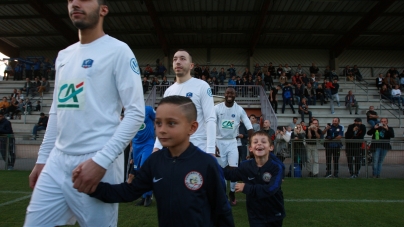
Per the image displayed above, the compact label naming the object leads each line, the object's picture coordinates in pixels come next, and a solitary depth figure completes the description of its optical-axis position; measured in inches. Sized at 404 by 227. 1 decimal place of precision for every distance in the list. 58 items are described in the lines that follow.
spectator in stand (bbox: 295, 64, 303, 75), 1053.4
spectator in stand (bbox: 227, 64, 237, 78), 1030.6
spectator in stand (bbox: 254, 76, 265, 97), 888.3
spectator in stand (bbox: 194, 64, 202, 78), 981.9
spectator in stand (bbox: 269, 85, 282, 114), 840.3
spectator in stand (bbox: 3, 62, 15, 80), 1101.7
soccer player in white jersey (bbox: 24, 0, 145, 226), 89.4
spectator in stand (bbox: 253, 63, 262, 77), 1008.4
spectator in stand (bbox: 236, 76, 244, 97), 894.4
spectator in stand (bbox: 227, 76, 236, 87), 908.6
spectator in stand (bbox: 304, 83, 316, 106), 878.4
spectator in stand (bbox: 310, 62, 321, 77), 1057.1
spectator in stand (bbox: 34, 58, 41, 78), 1042.7
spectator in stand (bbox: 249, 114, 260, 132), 527.3
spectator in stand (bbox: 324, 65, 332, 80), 1002.2
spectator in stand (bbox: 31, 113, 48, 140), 670.5
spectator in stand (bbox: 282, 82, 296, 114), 840.3
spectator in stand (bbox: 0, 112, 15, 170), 481.4
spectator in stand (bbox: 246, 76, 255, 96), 893.2
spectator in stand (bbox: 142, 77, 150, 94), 911.1
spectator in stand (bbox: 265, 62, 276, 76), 1022.0
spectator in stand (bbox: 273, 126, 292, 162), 476.7
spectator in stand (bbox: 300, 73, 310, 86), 943.7
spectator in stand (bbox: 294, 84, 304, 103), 868.4
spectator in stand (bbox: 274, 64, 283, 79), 1032.2
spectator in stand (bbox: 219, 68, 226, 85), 994.1
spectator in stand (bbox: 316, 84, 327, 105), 884.6
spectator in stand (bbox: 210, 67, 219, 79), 1003.8
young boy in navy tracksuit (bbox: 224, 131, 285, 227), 148.9
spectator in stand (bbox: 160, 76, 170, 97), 860.6
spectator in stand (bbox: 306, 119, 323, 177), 473.1
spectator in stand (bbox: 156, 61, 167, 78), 1034.7
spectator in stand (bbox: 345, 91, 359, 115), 860.0
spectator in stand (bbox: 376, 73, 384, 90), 1002.3
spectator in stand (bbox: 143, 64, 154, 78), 1012.1
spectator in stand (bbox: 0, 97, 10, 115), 812.9
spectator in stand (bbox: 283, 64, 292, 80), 1029.2
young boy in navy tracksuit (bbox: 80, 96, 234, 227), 89.6
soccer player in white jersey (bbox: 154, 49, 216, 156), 178.4
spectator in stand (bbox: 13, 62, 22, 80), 1070.6
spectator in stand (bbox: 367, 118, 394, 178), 467.5
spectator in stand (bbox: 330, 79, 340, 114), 882.8
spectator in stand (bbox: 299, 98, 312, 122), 792.9
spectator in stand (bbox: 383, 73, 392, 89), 967.6
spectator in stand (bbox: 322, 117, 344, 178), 469.1
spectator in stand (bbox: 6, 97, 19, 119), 825.5
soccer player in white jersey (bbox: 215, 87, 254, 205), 297.6
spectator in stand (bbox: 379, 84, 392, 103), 922.0
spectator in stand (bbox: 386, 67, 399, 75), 1028.5
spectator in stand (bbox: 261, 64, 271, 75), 1007.9
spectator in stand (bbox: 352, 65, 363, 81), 1055.4
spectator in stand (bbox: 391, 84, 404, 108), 886.4
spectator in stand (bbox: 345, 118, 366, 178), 468.1
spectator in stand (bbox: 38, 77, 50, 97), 918.7
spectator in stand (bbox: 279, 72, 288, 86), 941.4
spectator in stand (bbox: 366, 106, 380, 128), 619.9
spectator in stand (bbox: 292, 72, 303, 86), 924.5
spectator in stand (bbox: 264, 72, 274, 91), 950.4
